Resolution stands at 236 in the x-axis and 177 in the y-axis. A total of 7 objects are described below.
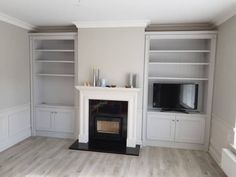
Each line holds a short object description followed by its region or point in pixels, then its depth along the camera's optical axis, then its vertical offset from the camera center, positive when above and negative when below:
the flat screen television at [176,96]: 4.00 -0.38
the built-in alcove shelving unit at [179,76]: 3.85 +0.04
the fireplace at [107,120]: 3.86 -0.92
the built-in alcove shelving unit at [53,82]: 4.39 -0.17
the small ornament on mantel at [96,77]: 3.98 -0.02
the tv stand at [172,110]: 4.08 -0.68
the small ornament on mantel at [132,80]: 3.86 -0.07
